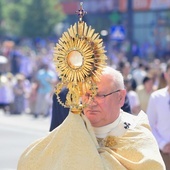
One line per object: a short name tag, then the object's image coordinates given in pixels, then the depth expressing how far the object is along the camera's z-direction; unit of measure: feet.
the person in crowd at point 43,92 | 81.87
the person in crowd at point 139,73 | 82.17
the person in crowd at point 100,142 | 15.16
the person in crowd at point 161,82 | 38.81
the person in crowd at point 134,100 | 46.62
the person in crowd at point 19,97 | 85.81
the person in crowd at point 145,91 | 46.26
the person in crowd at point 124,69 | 69.80
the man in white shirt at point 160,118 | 30.25
